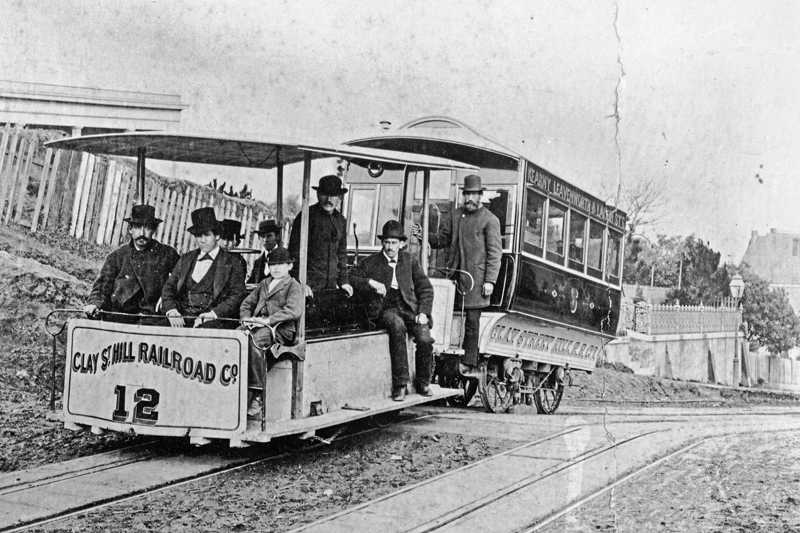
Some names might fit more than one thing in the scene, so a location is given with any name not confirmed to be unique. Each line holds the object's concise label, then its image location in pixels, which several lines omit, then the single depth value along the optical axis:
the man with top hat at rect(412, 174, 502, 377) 9.68
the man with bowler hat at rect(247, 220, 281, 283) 8.22
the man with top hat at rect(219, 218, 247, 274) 8.08
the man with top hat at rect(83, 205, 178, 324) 7.30
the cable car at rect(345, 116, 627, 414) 10.03
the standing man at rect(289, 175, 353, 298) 7.69
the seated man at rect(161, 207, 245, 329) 6.89
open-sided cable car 6.16
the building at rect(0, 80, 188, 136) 11.08
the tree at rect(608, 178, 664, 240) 17.77
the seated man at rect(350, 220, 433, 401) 8.05
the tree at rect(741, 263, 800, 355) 19.25
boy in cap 6.25
